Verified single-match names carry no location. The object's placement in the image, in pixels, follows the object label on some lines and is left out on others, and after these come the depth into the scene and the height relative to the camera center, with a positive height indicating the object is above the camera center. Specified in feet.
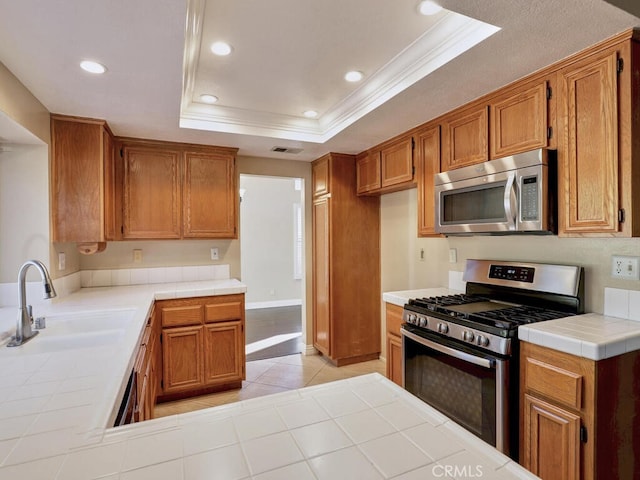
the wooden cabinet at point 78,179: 7.97 +1.45
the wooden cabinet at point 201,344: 9.00 -2.87
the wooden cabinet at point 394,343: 8.37 -2.61
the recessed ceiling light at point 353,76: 7.11 +3.43
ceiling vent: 10.88 +2.88
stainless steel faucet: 5.12 -0.99
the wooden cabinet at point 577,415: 4.58 -2.52
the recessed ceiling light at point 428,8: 4.98 +3.41
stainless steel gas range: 5.47 -1.82
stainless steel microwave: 5.84 +0.79
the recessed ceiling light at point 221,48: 6.00 +3.42
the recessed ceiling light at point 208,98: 8.24 +3.45
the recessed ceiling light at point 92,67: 5.63 +2.91
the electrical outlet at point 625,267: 5.50 -0.51
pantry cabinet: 11.50 -0.95
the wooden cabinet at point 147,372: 5.15 -2.48
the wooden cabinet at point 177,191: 9.85 +1.45
